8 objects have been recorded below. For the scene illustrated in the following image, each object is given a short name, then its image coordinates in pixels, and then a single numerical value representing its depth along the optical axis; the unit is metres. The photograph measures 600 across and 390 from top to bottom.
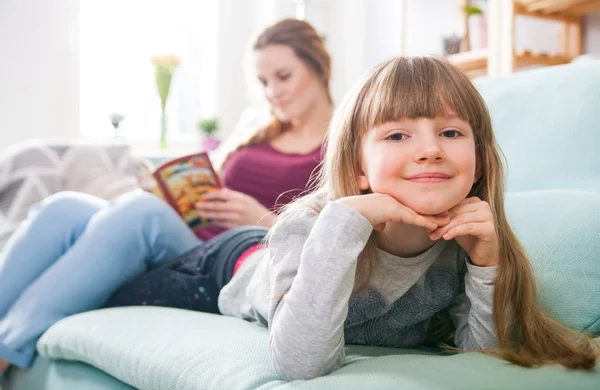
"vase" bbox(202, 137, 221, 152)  3.12
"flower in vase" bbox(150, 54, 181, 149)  2.90
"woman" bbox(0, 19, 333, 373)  1.26
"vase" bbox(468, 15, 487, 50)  2.45
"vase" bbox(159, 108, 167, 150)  2.92
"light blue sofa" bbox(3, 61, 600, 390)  0.70
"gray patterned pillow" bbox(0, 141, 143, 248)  1.94
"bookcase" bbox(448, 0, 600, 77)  2.09
